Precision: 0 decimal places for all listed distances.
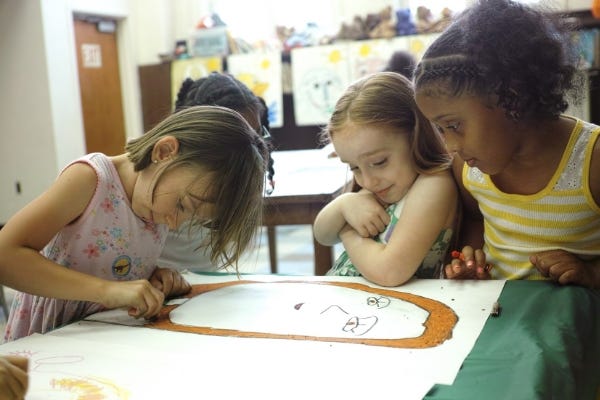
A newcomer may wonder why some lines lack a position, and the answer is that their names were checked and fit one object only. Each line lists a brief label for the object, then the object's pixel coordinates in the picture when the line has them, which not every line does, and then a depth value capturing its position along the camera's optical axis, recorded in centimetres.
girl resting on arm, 116
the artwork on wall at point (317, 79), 473
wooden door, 486
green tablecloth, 67
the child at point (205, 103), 167
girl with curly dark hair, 102
